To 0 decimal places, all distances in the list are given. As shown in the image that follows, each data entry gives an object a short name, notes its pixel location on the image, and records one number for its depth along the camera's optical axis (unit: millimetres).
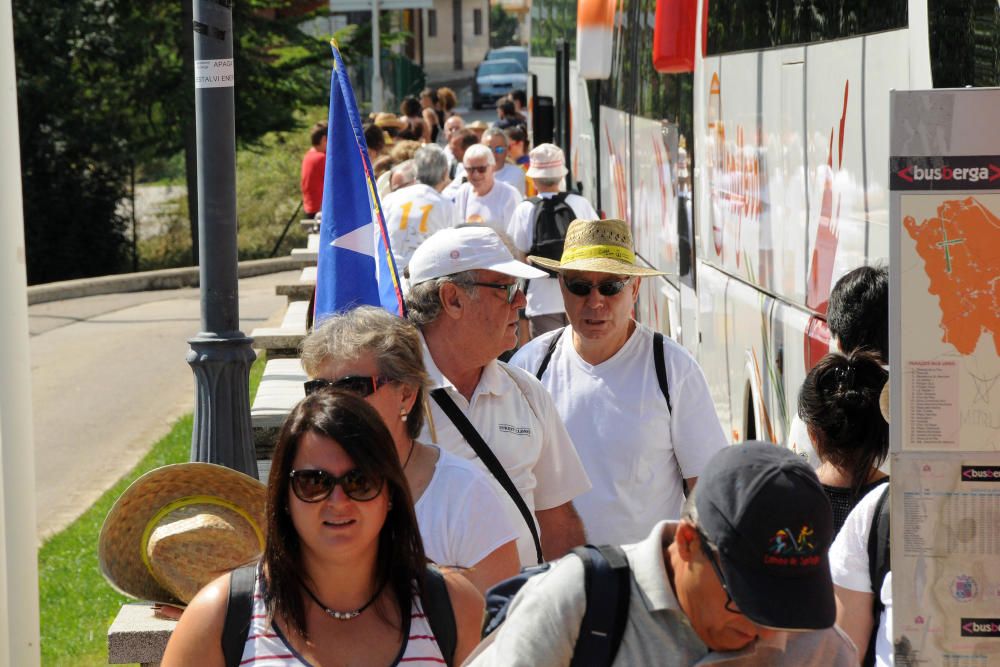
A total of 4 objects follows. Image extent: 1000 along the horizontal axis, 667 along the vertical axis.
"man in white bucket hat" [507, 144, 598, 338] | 18798
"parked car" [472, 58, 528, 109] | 109329
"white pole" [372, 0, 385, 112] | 50948
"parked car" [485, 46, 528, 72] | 117031
